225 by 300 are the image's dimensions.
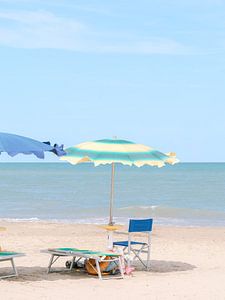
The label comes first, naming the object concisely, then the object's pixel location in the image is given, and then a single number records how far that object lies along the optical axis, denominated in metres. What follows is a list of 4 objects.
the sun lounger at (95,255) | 14.91
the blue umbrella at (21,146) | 14.11
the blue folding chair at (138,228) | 16.11
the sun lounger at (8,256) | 14.34
